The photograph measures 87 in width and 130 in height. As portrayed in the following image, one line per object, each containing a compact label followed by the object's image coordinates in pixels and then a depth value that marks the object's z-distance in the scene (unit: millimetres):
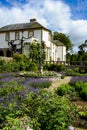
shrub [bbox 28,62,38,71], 11291
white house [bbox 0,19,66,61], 17409
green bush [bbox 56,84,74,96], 4906
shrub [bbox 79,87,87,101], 4667
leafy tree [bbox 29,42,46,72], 15539
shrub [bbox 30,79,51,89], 5971
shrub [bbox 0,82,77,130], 2095
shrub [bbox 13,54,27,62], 13324
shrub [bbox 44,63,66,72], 12988
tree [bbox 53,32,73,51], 28222
